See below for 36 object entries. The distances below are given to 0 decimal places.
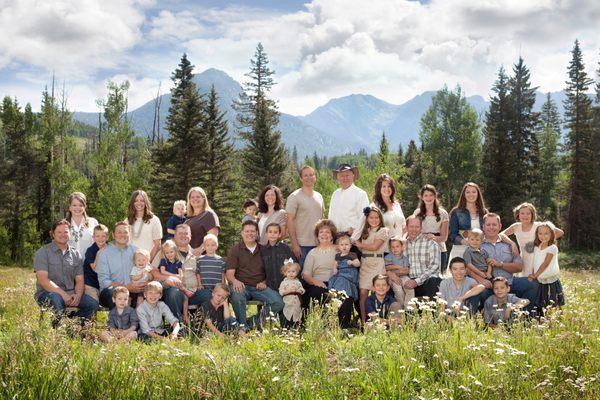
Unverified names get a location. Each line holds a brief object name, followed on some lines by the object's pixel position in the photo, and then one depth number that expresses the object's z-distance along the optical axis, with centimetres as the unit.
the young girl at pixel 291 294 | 822
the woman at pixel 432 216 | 898
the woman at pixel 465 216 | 875
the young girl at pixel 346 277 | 816
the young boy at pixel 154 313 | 751
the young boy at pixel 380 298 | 802
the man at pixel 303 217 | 894
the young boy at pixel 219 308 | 786
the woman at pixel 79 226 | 861
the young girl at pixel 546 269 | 807
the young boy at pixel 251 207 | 1038
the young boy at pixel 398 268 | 835
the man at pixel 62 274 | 791
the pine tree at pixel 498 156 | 3612
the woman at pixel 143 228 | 885
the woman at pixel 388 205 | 864
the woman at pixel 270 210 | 911
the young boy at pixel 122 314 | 749
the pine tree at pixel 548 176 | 4495
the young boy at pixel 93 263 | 836
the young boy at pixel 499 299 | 771
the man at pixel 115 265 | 814
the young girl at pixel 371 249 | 836
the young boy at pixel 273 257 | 850
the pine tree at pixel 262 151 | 3497
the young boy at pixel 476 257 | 824
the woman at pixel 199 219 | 895
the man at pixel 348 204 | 881
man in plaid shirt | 832
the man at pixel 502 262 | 818
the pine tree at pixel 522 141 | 3625
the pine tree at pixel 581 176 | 3831
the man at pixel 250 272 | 827
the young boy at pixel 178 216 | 956
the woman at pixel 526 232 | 843
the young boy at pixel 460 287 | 781
